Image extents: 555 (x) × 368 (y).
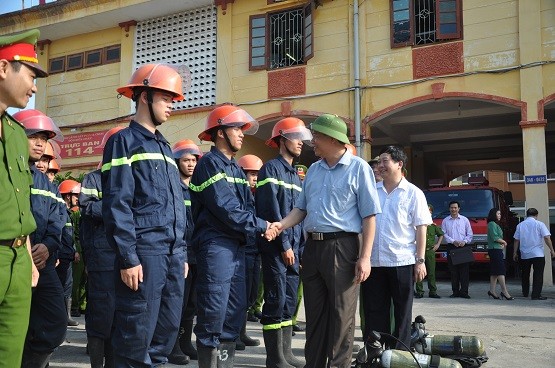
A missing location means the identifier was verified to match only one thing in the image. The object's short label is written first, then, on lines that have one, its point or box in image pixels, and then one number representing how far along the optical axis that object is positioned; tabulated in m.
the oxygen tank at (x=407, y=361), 4.03
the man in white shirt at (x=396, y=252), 4.77
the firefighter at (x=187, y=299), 5.32
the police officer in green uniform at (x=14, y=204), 2.57
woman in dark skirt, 10.35
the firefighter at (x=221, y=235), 4.14
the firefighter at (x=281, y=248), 4.91
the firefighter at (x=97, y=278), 4.48
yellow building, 12.68
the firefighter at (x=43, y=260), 4.02
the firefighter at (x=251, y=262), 5.26
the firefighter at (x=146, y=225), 3.15
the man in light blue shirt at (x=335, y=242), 3.93
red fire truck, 12.81
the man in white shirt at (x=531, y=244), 10.55
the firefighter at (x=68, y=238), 5.01
